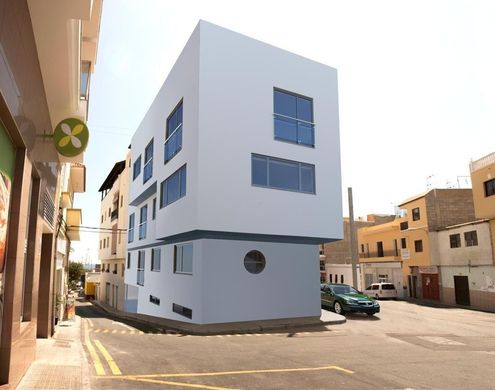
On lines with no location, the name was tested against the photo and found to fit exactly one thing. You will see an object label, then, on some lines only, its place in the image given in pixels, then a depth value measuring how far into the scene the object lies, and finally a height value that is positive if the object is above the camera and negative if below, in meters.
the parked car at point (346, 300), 20.61 -1.82
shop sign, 8.30 +2.67
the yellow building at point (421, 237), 34.97 +2.50
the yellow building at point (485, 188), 26.72 +5.02
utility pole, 29.94 +2.26
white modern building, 17.23 +3.87
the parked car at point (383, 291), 36.34 -2.32
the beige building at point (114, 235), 36.66 +3.26
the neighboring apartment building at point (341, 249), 59.09 +2.33
